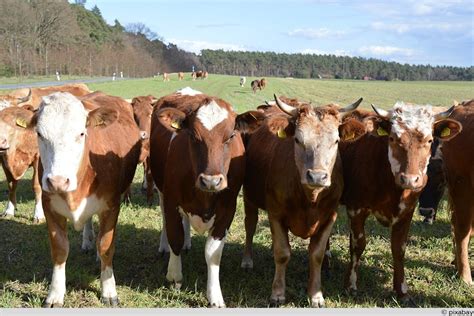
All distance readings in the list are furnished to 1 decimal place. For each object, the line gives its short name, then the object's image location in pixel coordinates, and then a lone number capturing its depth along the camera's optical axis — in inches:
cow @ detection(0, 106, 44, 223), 307.0
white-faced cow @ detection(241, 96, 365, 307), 185.8
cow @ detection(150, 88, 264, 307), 190.7
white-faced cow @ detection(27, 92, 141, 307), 174.7
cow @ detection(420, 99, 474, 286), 225.5
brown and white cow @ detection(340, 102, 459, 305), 190.9
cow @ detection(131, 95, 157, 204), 315.9
